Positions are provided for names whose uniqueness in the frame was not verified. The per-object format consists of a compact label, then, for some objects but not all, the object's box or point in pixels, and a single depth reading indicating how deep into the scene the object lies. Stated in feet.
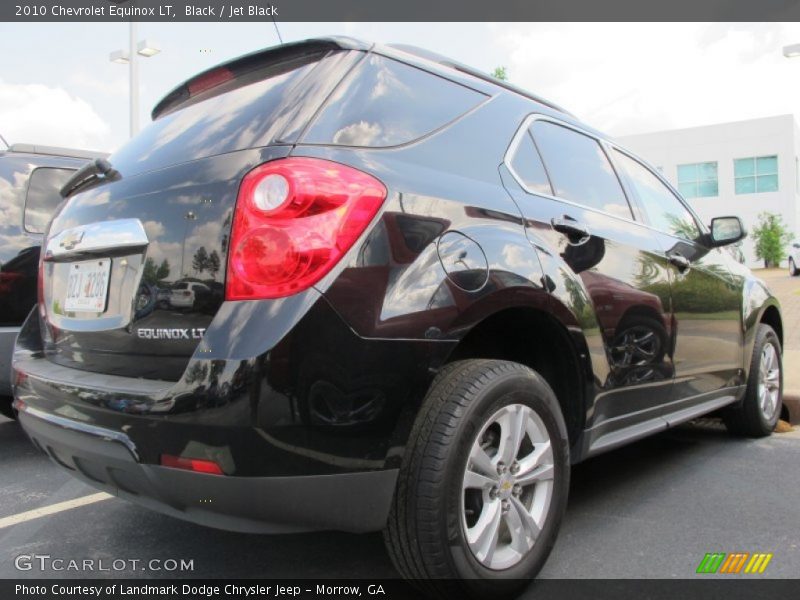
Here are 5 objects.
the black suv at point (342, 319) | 5.65
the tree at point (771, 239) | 119.96
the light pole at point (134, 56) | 36.04
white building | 128.77
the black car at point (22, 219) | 12.49
